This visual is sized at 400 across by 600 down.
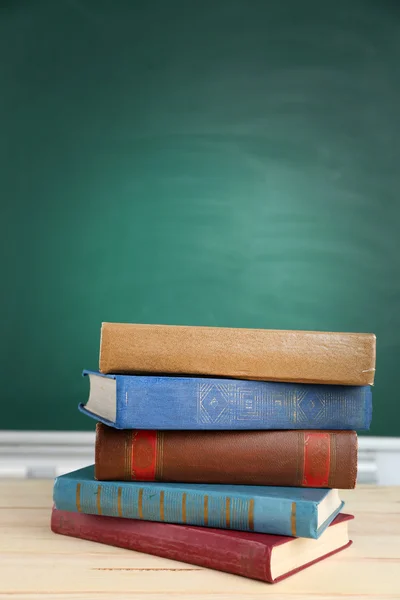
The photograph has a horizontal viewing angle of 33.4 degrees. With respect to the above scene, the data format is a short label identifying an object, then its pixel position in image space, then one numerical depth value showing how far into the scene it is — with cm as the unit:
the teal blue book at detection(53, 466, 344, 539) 72
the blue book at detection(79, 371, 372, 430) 80
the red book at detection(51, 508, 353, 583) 71
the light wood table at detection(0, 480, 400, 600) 68
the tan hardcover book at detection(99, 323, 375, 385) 81
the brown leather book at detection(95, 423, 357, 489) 81
